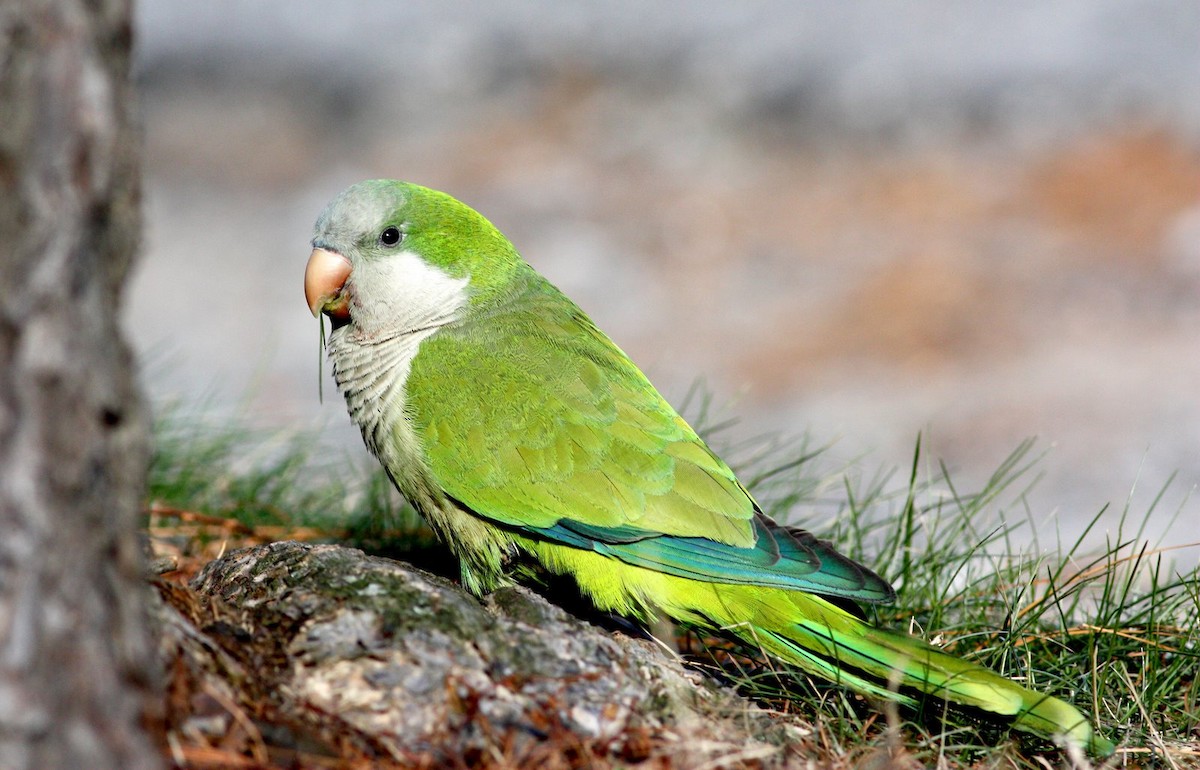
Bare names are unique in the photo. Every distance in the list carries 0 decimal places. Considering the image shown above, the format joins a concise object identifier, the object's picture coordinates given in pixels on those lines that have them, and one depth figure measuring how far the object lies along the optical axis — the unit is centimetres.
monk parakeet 571
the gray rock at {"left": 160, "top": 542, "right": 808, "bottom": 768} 411
